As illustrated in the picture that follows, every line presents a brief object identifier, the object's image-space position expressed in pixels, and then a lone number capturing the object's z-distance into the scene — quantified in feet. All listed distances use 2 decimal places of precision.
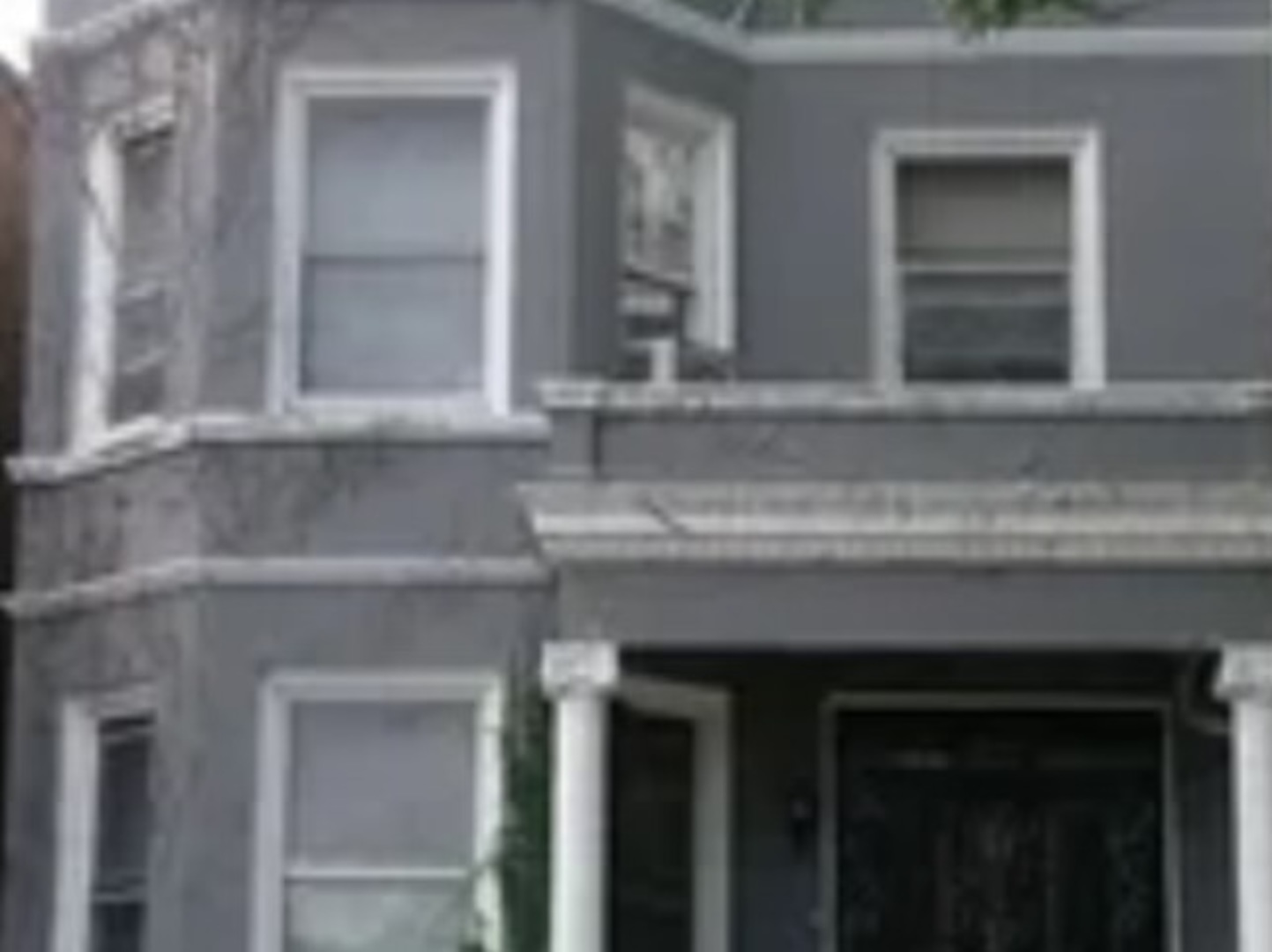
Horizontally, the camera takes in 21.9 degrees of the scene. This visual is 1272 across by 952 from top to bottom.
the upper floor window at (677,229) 58.08
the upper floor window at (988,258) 61.11
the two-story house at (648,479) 51.19
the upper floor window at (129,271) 57.82
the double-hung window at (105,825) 56.39
